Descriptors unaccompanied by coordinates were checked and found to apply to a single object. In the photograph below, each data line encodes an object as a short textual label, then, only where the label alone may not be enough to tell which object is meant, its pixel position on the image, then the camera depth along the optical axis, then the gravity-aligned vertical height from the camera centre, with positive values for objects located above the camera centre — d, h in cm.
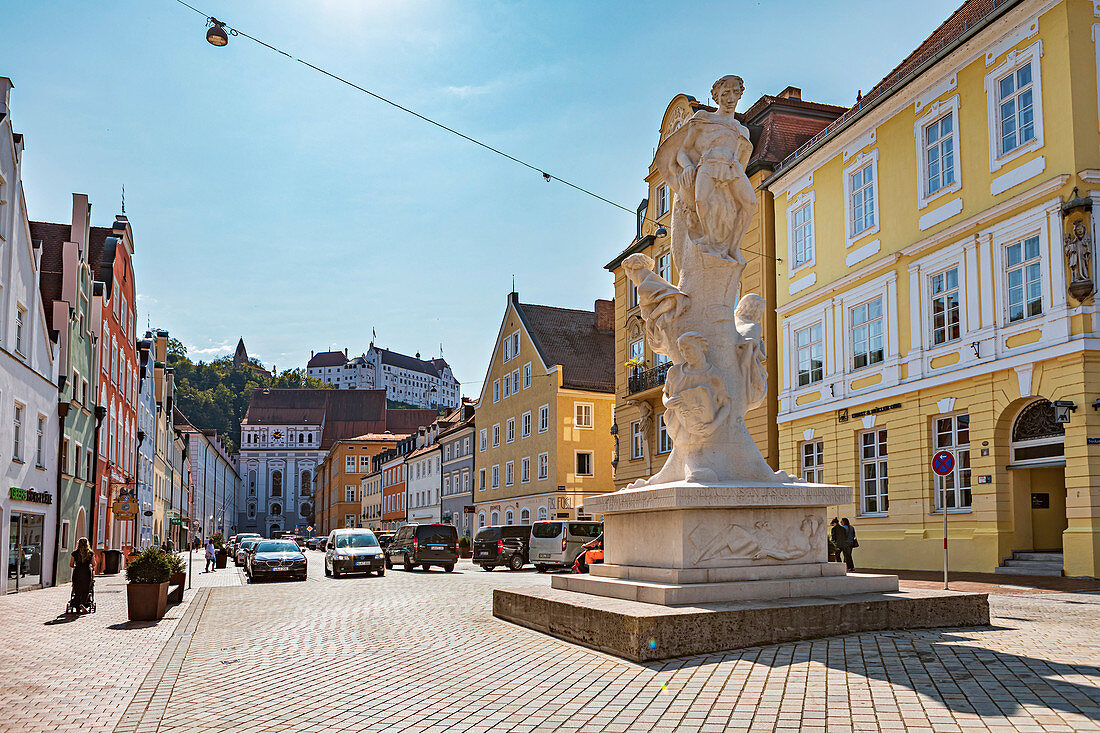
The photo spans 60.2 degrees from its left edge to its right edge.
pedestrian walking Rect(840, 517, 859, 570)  2264 -170
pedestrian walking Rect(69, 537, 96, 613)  1758 -198
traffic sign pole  1738 +14
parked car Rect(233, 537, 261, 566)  3906 -389
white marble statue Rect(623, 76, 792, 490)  999 +178
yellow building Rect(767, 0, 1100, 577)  1905 +410
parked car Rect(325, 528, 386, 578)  3278 -291
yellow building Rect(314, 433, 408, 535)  11006 -40
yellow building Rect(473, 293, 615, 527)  4806 +297
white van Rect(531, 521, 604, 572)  3309 -245
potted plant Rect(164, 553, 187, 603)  1708 -211
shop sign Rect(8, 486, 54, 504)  2316 -65
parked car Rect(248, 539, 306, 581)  3022 -294
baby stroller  1742 -247
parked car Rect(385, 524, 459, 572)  3634 -293
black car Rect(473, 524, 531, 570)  3601 -293
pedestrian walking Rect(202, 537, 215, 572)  4069 -356
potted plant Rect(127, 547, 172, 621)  1580 -193
